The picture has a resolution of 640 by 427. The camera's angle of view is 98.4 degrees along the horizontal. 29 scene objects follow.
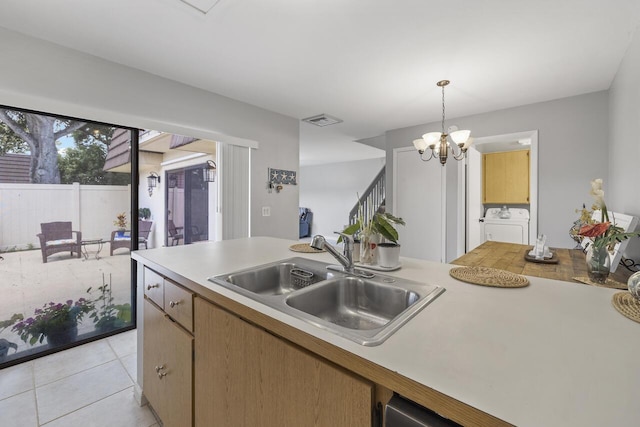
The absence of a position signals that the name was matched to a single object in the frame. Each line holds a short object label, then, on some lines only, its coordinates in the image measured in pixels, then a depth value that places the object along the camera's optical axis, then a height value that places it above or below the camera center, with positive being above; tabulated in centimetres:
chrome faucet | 122 -18
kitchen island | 45 -30
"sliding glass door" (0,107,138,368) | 209 -20
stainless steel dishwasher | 52 -40
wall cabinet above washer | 459 +57
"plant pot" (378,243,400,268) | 127 -21
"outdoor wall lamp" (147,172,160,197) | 397 +45
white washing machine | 449 -24
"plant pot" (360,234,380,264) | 134 -19
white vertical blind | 317 +24
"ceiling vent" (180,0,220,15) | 164 +124
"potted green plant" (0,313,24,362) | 205 -100
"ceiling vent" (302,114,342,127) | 382 +130
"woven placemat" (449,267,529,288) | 104 -27
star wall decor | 365 +46
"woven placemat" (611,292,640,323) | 76 -28
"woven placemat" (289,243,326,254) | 173 -25
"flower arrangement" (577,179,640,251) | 104 -9
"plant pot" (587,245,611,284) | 120 -24
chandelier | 262 +70
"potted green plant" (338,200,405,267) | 133 -11
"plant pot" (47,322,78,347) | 225 -103
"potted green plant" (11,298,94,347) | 216 -92
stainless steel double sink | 91 -32
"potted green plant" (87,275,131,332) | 248 -94
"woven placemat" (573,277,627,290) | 116 -32
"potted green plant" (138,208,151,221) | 331 -4
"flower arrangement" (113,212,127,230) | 259 -10
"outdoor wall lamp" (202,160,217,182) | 399 +57
